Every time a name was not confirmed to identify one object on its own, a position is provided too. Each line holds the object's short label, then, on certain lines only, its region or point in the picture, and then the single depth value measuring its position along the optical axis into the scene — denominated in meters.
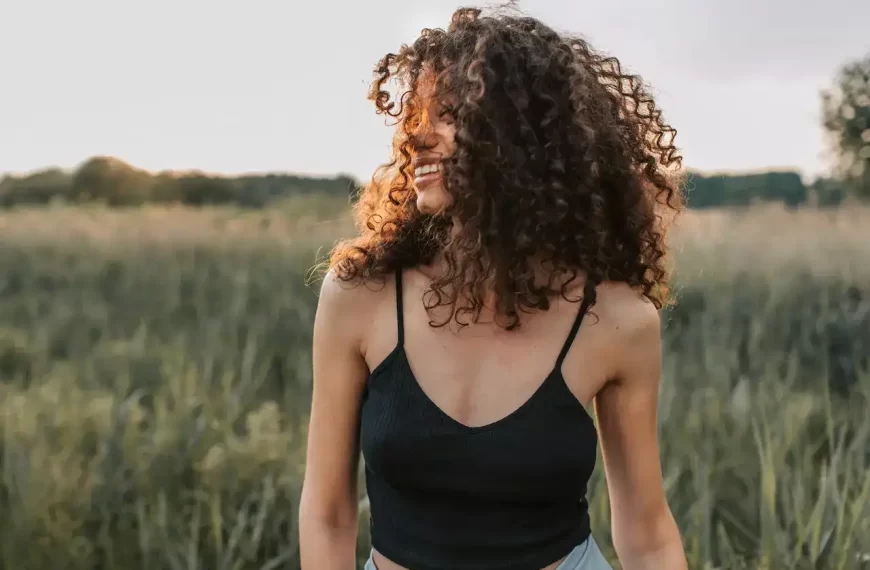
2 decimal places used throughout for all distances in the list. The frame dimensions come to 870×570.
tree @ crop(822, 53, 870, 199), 19.25
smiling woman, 1.04
